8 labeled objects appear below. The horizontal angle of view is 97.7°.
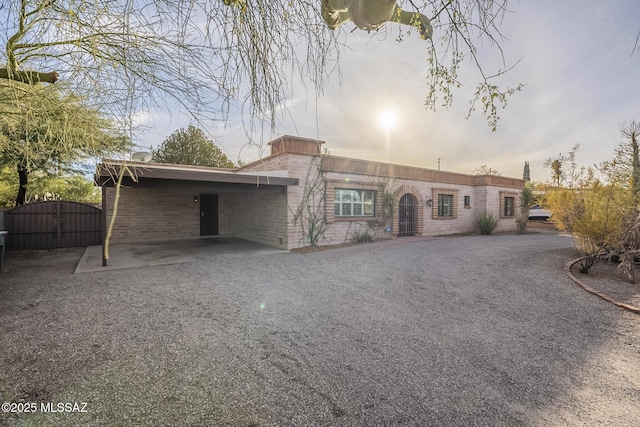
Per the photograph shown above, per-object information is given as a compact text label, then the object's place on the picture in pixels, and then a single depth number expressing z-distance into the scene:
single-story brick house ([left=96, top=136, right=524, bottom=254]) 9.71
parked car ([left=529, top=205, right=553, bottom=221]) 22.89
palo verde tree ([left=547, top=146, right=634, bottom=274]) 6.41
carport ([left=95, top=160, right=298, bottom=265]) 8.04
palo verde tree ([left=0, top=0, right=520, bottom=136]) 1.64
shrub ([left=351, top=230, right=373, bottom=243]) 11.44
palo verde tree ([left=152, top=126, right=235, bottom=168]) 24.06
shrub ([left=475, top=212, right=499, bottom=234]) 15.33
